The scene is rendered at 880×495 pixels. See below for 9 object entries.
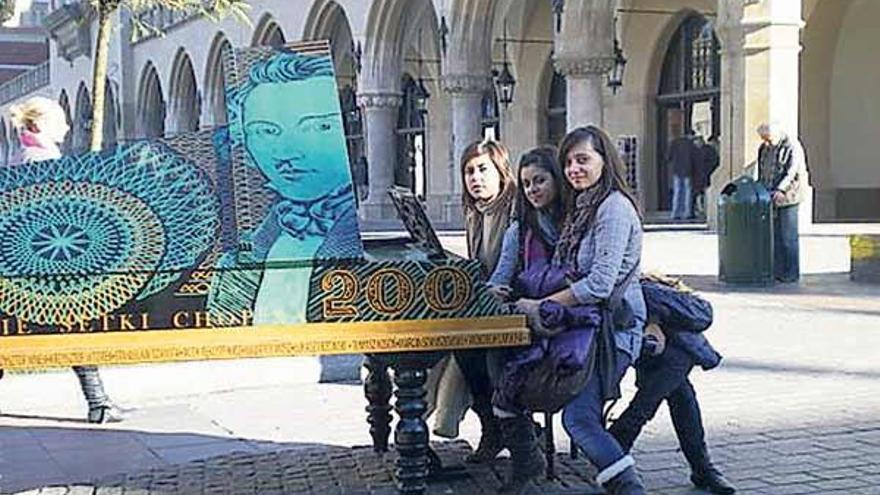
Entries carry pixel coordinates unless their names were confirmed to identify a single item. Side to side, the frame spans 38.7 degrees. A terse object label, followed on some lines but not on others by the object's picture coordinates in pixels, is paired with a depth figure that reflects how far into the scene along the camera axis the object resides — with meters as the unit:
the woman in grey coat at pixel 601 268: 4.75
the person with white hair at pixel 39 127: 6.79
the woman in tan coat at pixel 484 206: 5.39
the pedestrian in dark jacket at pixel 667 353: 5.08
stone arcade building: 18.92
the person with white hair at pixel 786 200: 13.05
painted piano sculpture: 4.44
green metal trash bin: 12.86
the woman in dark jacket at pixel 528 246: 5.08
